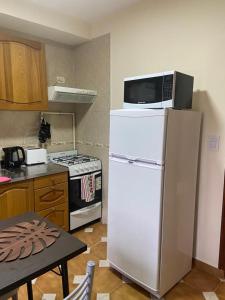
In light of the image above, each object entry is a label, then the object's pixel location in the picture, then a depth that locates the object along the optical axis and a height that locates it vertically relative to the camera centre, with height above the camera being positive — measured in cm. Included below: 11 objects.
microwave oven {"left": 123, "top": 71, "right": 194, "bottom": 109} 175 +20
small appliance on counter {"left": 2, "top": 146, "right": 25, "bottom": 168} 258 -47
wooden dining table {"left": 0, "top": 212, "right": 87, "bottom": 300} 93 -64
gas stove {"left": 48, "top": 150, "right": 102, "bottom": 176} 271 -56
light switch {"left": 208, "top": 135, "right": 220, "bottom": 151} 200 -22
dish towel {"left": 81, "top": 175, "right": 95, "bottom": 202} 279 -86
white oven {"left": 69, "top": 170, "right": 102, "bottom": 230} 272 -105
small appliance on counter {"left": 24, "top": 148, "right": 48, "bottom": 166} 270 -47
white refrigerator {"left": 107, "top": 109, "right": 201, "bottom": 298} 169 -60
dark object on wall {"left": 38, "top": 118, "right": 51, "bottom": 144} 293 -21
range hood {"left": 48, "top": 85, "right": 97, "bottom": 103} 267 +24
